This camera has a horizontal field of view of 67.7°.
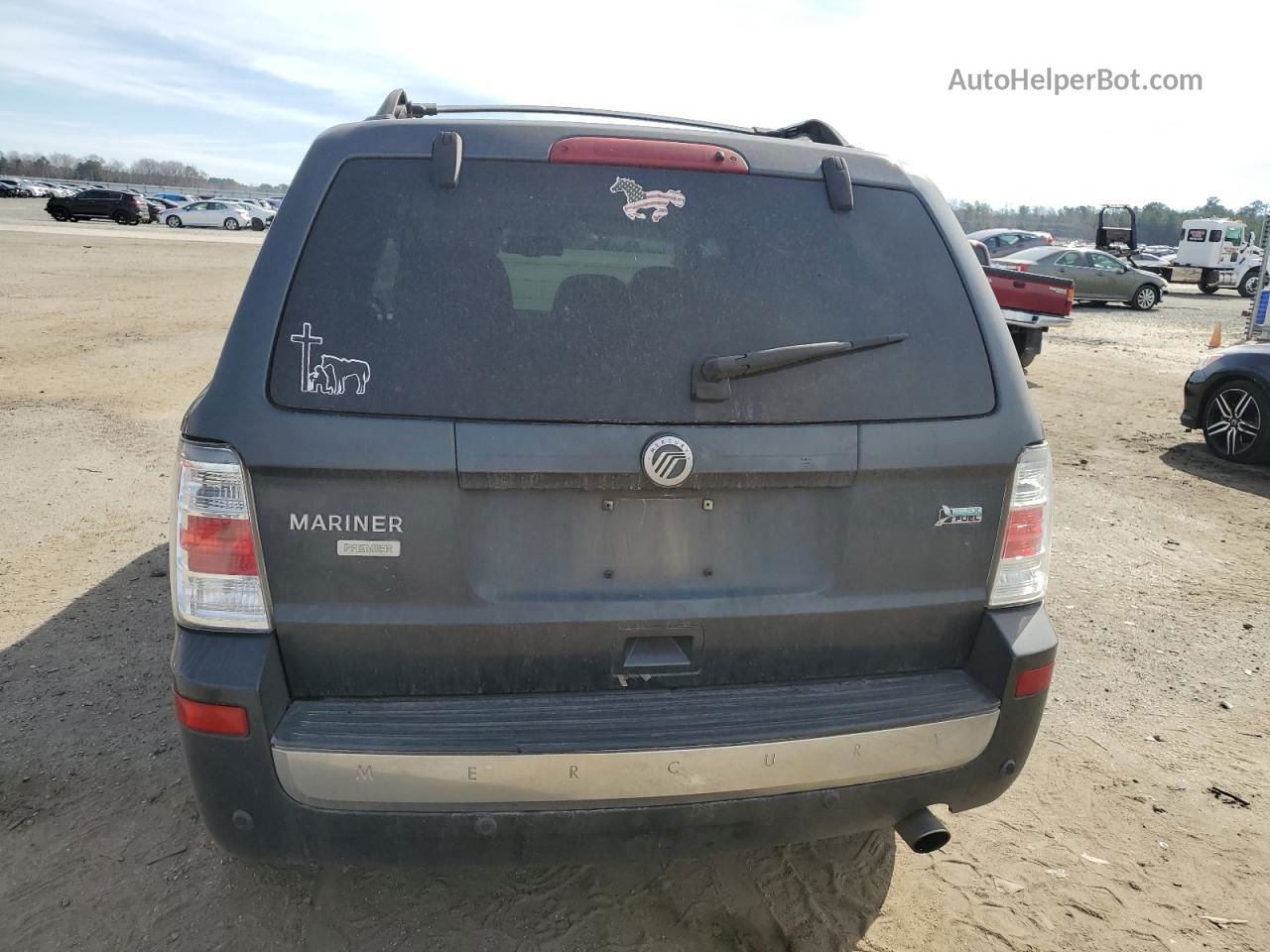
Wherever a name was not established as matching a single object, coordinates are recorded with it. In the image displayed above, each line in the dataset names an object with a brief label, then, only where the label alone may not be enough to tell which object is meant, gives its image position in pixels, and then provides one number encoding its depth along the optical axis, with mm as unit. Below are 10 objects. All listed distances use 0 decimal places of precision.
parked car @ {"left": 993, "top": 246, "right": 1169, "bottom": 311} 27108
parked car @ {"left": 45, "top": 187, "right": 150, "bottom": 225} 49719
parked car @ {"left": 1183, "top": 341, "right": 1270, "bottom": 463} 8859
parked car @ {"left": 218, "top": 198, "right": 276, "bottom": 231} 56312
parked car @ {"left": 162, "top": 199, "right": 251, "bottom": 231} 54125
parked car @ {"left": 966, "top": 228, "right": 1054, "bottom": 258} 30406
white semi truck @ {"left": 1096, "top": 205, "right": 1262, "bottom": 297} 37031
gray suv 2182
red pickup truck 12875
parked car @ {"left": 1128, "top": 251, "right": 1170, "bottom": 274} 42812
